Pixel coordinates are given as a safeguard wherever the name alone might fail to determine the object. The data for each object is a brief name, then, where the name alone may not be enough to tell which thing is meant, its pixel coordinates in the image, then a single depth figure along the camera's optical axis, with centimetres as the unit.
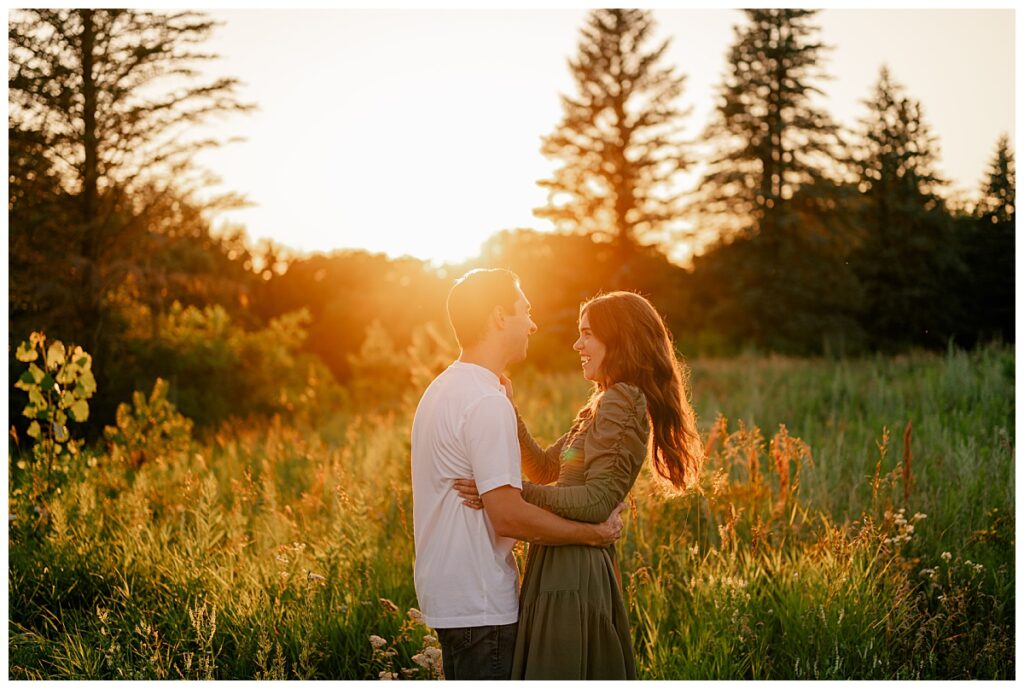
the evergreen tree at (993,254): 1377
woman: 299
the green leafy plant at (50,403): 577
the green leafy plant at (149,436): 779
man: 288
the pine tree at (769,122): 2844
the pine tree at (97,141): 1271
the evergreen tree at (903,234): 2553
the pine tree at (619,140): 2953
